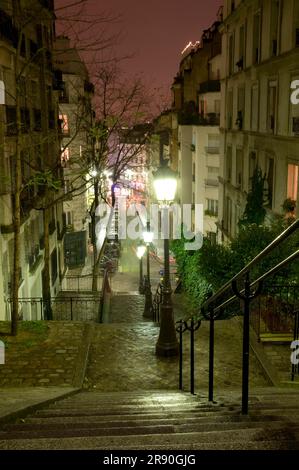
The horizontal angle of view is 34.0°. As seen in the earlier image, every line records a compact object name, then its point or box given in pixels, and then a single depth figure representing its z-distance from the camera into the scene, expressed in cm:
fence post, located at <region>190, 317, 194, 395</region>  736
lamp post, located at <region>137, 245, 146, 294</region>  2643
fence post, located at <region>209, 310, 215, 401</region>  593
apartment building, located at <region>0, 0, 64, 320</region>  1562
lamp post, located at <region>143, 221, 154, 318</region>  1886
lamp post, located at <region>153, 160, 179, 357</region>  1063
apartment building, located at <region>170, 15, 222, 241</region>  3856
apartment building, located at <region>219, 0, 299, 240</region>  1731
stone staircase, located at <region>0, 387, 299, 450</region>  369
